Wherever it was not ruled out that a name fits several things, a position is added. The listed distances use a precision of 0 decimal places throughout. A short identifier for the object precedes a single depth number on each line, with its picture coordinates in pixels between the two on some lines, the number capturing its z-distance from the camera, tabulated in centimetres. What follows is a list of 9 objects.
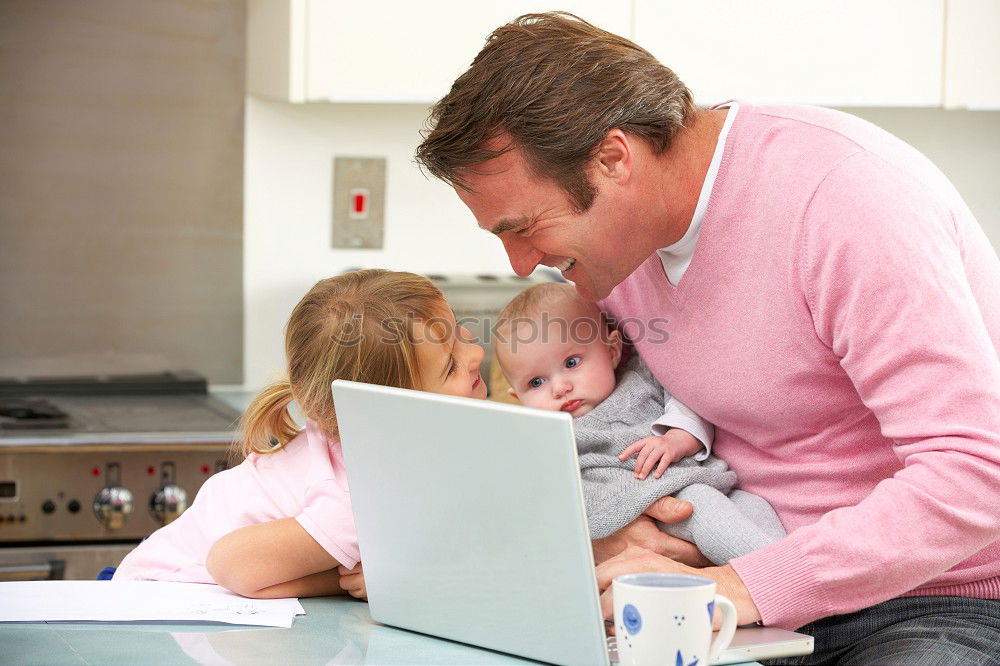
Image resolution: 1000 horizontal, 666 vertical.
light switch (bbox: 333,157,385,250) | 383
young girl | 277
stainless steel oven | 344
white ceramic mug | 215
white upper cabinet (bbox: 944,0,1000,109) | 359
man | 265
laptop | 223
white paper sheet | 269
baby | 283
